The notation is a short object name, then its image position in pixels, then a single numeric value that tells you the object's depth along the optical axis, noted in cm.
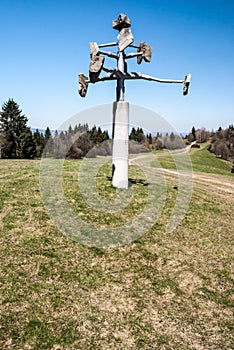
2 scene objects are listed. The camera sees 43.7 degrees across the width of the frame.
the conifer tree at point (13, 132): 5652
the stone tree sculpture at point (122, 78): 1153
